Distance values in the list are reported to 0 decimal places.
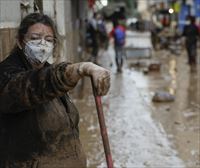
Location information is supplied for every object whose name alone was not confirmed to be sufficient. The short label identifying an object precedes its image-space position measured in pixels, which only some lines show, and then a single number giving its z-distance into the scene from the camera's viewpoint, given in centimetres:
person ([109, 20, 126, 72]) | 1714
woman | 245
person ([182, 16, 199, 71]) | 1901
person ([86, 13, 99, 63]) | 2075
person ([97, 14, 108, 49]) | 2287
